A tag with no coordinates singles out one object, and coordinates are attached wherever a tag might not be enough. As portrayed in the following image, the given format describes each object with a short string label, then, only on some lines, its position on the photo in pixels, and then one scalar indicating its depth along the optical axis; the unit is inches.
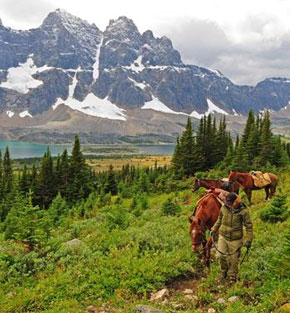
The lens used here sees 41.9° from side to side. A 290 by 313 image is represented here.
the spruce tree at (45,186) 2357.9
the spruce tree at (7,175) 2466.3
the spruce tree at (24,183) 2431.2
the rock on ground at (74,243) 572.2
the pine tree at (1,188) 2464.8
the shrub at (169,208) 880.3
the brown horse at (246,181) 825.3
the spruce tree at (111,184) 2395.3
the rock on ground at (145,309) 349.4
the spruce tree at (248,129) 2234.0
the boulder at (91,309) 382.7
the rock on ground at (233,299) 369.4
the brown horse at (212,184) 673.6
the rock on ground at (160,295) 403.2
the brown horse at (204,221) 456.8
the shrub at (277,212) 627.5
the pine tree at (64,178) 2345.0
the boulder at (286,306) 319.2
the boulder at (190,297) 389.6
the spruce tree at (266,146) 1978.3
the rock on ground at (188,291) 410.9
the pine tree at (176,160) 2295.8
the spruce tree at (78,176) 2257.5
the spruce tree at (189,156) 2262.6
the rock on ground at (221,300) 369.2
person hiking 410.0
